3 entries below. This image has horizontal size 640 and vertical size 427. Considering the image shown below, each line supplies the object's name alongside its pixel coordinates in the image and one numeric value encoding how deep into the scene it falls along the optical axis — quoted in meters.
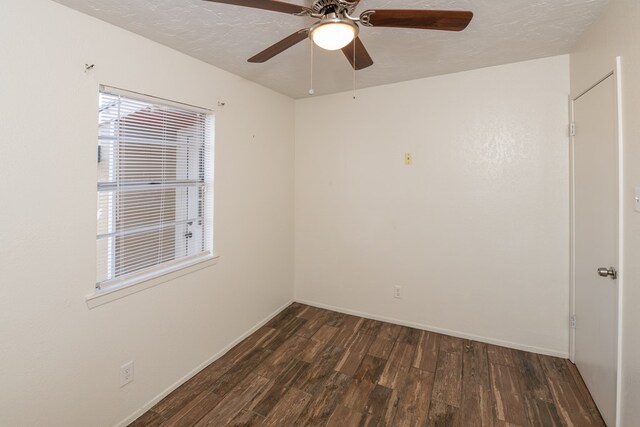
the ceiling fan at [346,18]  1.18
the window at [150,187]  1.78
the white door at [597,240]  1.70
